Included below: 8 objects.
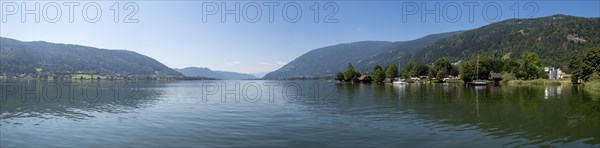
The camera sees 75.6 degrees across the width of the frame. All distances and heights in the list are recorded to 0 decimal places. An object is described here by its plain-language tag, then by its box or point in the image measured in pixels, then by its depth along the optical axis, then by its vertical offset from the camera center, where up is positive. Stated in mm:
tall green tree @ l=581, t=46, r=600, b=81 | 83000 +2362
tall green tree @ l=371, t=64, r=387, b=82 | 187925 -401
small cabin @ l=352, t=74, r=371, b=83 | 188762 -1868
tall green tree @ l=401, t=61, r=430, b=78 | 189125 +1064
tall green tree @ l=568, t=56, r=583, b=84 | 94706 +1204
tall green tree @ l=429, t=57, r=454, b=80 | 178575 +3884
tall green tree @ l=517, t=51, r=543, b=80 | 124625 +2549
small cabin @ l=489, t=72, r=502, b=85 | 137512 -1099
